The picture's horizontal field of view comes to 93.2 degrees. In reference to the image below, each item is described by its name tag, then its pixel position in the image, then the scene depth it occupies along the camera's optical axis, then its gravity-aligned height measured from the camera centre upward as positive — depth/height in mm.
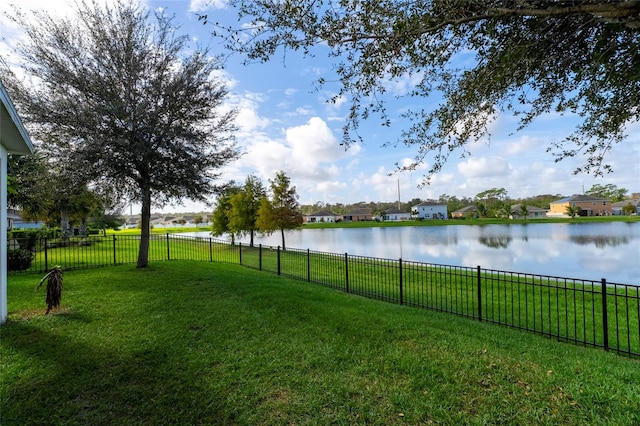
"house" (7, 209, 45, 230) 36094 +201
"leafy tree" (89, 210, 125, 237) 35188 -142
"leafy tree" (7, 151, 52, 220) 7992 +1334
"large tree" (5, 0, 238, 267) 7828 +3101
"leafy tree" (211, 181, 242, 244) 25703 -9
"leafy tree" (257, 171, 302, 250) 22359 +630
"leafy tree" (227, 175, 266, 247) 24109 +834
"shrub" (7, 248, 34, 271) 10133 -1192
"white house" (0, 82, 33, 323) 4695 +1292
